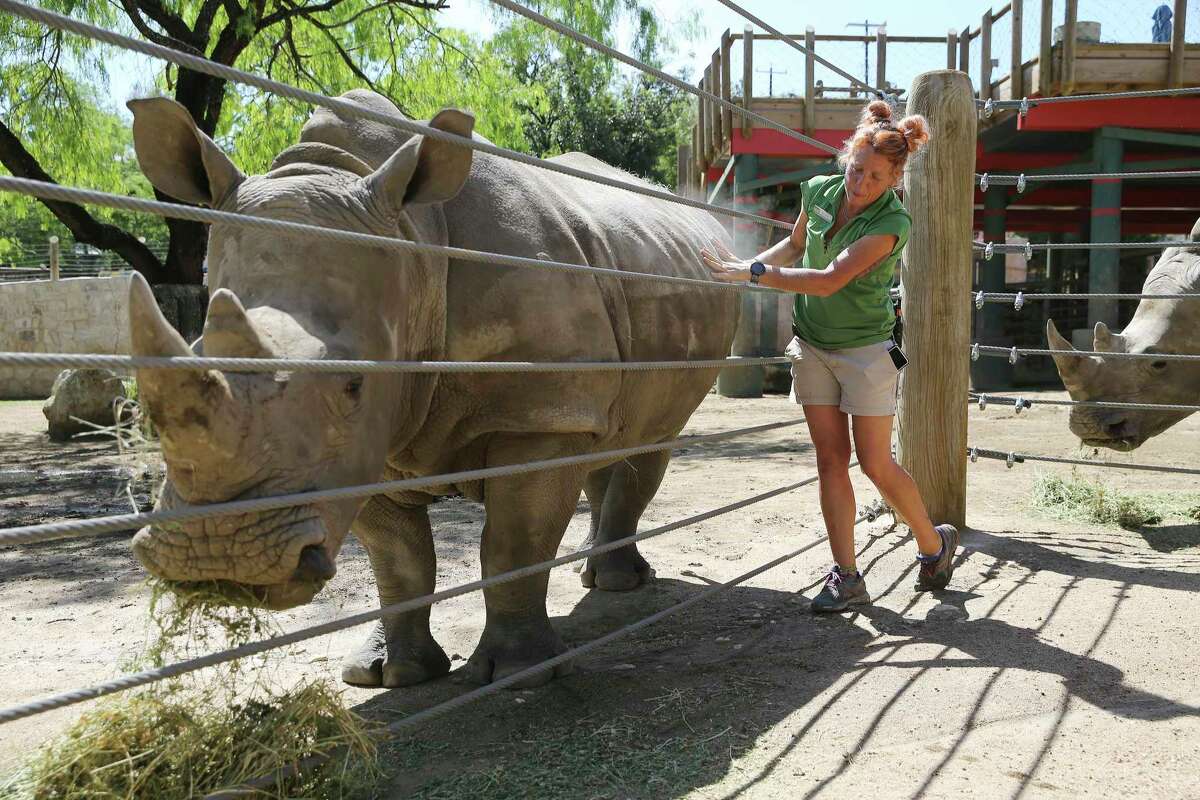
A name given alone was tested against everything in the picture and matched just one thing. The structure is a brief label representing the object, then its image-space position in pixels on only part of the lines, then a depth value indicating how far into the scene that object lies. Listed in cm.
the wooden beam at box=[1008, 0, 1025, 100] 1240
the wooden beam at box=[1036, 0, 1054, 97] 1188
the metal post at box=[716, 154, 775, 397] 1564
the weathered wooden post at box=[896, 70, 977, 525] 507
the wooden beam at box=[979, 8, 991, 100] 1313
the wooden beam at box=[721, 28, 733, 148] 1415
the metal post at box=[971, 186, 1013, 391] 1573
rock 1127
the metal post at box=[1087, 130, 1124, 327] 1292
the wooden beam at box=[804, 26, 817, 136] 1379
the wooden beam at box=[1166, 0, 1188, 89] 1160
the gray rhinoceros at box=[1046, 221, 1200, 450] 573
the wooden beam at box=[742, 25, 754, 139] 1391
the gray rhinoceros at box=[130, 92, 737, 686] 237
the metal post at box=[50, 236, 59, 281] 1742
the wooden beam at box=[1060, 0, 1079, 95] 1179
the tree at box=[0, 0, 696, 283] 1005
